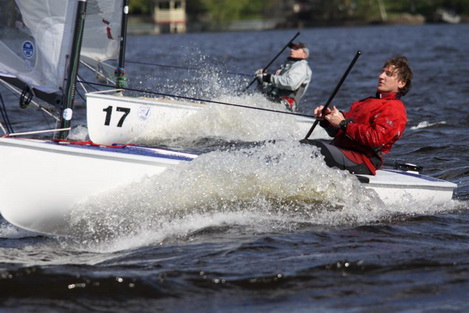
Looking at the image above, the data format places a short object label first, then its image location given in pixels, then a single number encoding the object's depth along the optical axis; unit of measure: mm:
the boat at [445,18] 148125
